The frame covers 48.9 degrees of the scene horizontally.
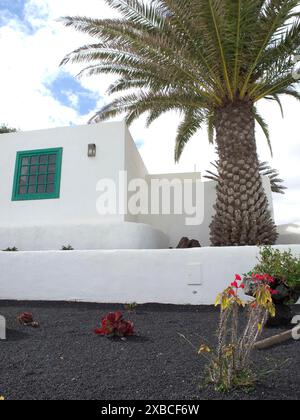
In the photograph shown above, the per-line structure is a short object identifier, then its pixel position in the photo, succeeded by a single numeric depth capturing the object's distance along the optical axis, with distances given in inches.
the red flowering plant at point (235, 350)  111.7
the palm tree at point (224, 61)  275.6
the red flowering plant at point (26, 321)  199.8
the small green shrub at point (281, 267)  200.2
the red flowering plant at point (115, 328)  173.2
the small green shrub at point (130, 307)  236.3
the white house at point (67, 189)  344.8
